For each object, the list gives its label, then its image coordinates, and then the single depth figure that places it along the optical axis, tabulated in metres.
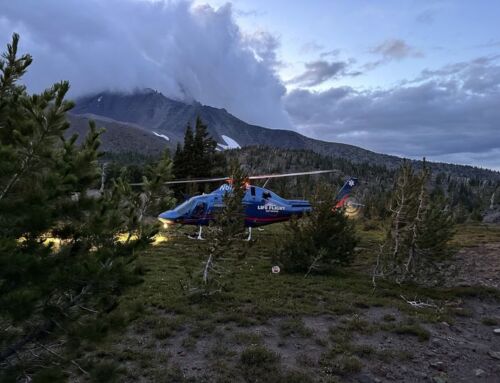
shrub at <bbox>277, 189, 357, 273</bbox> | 15.98
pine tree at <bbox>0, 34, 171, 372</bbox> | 4.00
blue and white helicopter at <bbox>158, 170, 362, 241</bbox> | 21.70
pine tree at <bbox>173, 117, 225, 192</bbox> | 47.12
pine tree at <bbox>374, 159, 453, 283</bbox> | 13.83
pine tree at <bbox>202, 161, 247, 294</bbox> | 12.00
